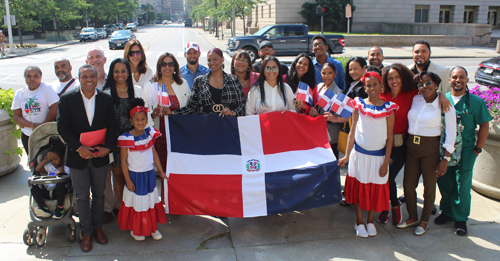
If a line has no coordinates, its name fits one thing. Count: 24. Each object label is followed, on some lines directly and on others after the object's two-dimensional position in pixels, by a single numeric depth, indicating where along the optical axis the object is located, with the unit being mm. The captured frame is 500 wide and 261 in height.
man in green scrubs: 4117
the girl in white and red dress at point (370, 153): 4039
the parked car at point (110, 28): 62156
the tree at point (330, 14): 38625
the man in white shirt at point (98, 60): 5005
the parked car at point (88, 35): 43719
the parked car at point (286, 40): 20906
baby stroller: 3910
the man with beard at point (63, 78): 4887
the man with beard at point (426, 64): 4891
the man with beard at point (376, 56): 5320
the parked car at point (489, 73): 12470
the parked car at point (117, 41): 31469
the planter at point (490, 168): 4961
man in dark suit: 3717
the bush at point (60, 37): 42484
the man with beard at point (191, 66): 5427
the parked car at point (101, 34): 49419
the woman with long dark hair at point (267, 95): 4617
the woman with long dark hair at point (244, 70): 4949
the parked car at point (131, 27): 67994
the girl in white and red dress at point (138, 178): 3947
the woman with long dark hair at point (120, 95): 4211
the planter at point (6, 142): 5723
